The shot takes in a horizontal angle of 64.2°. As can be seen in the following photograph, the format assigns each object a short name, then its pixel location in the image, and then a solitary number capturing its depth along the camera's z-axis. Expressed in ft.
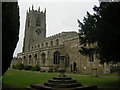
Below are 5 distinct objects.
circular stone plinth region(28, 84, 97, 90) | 21.76
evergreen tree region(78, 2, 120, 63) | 22.45
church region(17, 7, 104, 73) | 67.23
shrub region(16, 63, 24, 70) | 83.34
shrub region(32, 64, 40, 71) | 73.84
